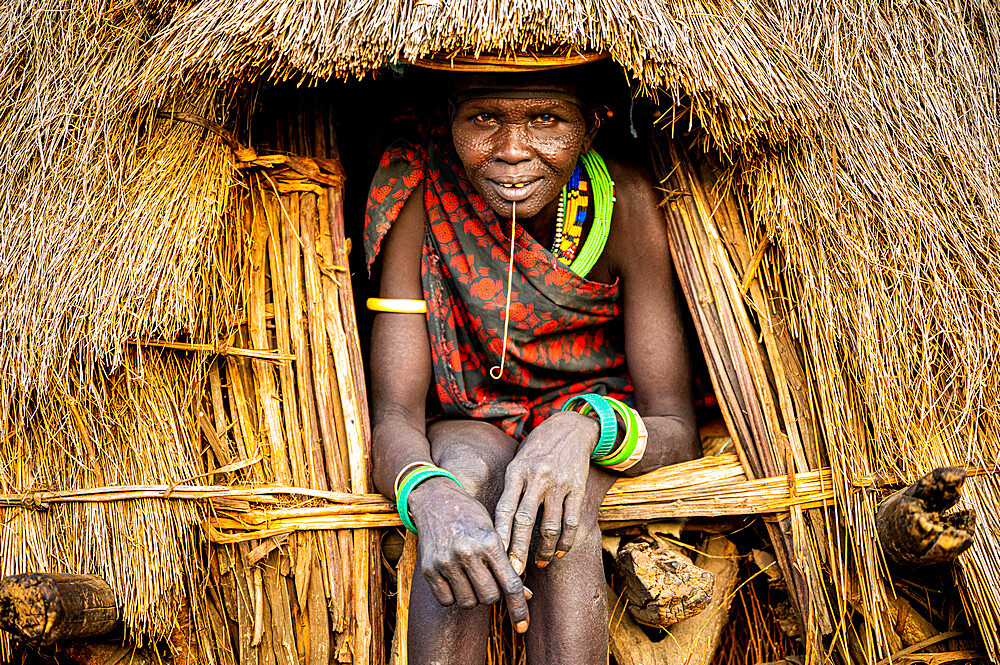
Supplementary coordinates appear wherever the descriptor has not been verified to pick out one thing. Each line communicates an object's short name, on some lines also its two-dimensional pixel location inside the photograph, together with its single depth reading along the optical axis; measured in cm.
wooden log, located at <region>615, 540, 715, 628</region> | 201
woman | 198
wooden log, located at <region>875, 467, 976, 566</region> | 176
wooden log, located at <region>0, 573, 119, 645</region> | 180
